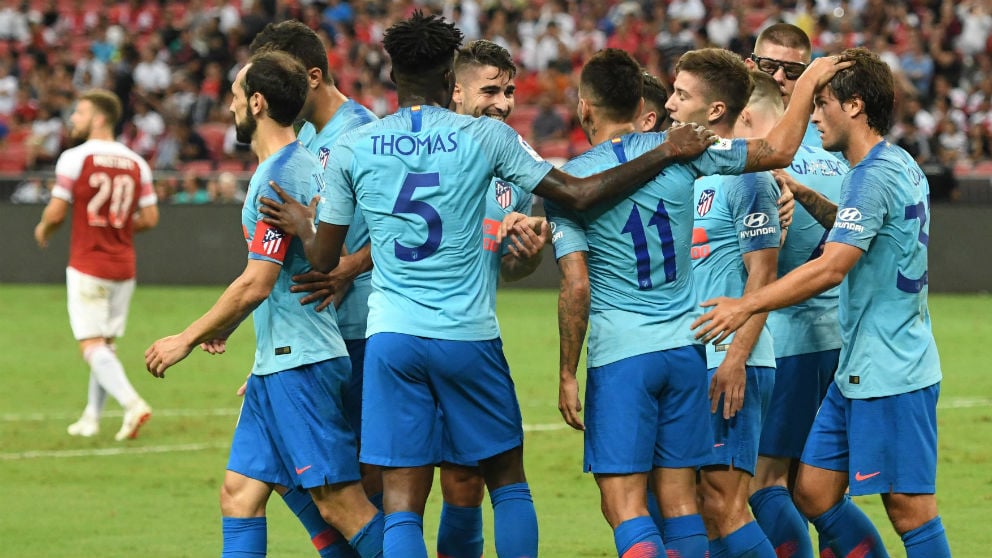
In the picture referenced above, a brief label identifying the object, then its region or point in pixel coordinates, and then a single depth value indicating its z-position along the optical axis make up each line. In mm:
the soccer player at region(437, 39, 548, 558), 11492
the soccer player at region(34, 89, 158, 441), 21891
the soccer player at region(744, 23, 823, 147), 13695
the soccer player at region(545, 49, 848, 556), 10516
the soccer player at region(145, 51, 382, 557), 11008
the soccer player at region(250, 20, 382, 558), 11508
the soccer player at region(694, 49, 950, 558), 10539
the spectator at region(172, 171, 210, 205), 44437
